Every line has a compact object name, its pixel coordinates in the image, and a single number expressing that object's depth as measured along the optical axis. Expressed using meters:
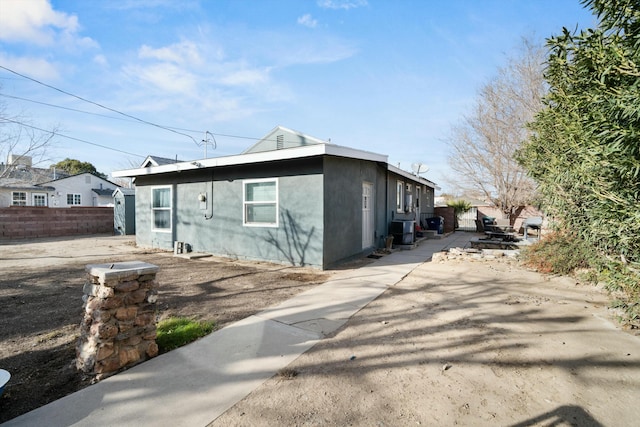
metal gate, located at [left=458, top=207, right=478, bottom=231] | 22.21
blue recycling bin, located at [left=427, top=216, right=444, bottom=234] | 15.08
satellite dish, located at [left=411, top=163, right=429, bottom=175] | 15.49
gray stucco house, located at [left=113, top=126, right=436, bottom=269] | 7.16
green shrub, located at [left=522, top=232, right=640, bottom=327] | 3.39
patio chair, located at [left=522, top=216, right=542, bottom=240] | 9.65
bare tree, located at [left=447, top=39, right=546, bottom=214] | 15.16
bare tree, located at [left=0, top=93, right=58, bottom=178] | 14.89
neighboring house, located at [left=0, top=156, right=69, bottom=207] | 22.06
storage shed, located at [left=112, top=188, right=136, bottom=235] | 16.11
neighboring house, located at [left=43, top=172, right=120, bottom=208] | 25.13
